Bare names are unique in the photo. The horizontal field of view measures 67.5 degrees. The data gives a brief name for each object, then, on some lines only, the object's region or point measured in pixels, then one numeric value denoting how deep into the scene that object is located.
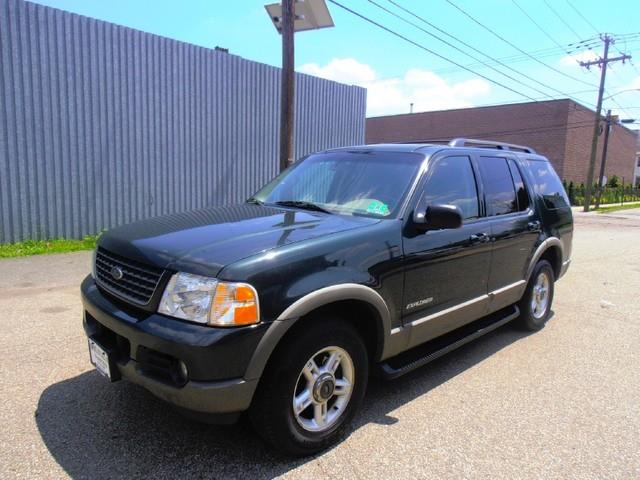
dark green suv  2.38
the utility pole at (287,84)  9.02
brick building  37.31
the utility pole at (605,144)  34.00
